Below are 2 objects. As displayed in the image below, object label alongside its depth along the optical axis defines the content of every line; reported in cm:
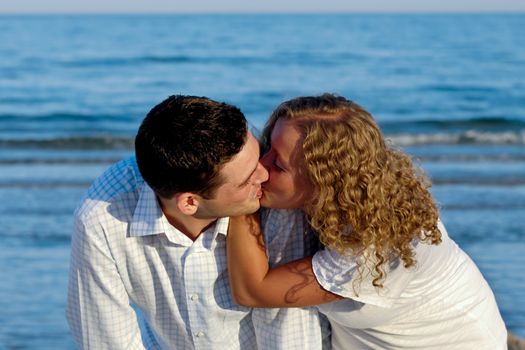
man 271
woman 282
